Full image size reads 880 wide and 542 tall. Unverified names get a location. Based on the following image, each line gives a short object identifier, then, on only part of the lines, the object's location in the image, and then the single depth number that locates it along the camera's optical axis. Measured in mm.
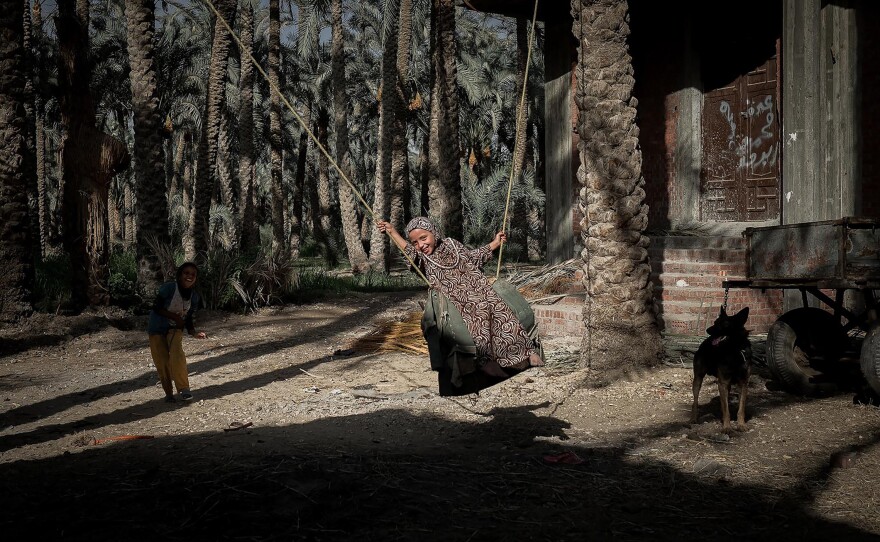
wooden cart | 6688
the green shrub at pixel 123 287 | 13844
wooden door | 11742
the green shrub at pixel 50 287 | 12680
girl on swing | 5902
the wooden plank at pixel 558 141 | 13125
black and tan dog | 6418
